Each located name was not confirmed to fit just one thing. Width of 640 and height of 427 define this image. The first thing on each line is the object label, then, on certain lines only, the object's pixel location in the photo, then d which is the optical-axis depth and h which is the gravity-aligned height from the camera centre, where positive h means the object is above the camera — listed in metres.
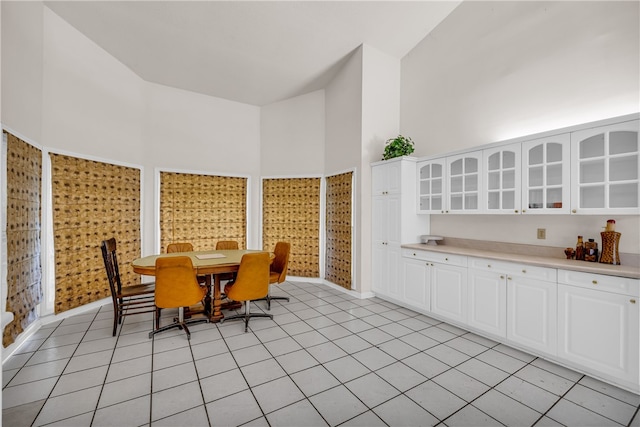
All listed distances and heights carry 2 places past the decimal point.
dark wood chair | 3.21 -0.91
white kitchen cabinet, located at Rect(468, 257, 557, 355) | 2.80 -0.90
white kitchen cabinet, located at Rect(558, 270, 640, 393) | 2.37 -0.93
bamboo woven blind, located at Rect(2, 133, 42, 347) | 2.93 -0.22
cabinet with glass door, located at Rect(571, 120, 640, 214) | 2.57 +0.38
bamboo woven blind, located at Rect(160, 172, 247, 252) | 5.41 +0.06
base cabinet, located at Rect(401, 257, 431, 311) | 3.91 -0.95
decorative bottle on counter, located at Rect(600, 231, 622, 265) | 2.76 -0.32
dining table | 3.34 -0.60
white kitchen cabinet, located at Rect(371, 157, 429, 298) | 4.33 -0.10
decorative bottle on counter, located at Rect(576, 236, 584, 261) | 2.96 -0.37
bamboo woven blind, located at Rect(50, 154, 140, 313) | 3.81 -0.15
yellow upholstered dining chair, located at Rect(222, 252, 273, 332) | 3.41 -0.78
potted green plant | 4.42 +0.95
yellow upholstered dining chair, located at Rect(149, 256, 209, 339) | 3.09 -0.74
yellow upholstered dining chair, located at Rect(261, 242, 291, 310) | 4.18 -0.78
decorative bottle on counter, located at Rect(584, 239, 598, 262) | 2.88 -0.38
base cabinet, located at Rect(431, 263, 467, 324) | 3.49 -0.96
